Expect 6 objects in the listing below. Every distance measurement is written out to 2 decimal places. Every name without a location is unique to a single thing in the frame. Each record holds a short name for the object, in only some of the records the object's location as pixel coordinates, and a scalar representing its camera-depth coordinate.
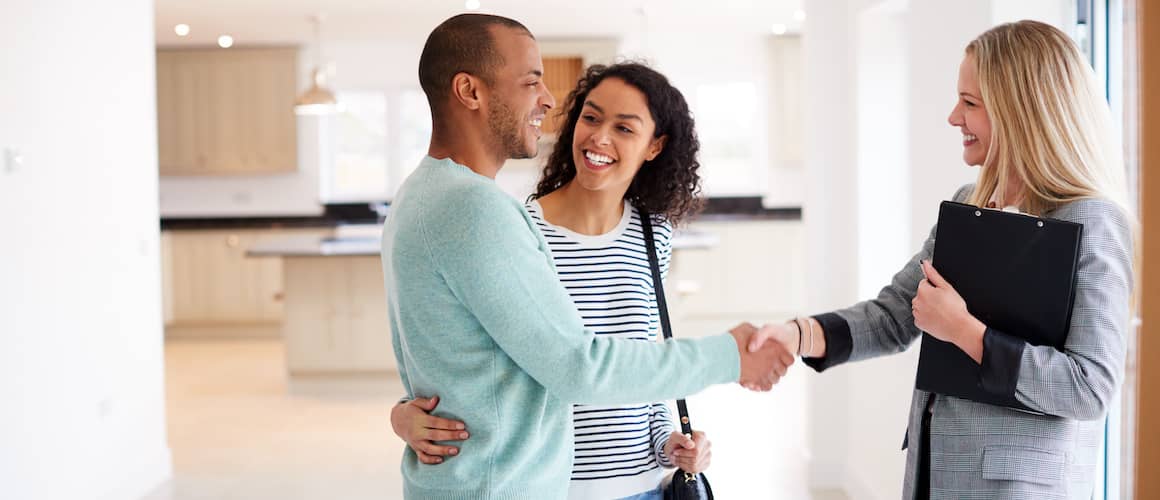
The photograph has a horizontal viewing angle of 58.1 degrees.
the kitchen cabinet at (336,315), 6.62
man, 1.36
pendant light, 6.96
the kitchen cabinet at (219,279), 8.85
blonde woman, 1.51
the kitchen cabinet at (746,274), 8.39
